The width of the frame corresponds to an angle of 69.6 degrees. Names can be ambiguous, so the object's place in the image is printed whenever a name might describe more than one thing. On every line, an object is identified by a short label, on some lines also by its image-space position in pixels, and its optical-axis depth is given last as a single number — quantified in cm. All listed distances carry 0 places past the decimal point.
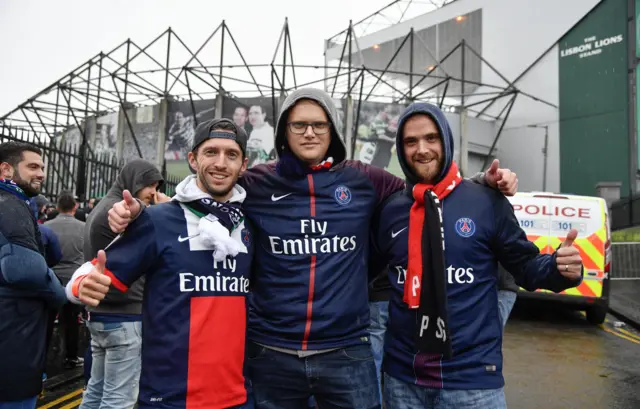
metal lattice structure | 1484
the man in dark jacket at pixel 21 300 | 255
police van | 747
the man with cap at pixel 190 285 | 192
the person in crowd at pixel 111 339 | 316
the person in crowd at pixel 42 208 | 686
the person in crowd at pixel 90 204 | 868
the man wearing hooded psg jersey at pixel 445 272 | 197
